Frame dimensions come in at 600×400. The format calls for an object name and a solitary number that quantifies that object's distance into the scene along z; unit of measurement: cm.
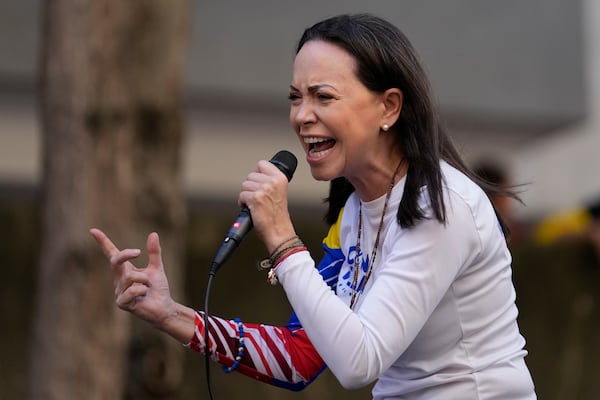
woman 526
